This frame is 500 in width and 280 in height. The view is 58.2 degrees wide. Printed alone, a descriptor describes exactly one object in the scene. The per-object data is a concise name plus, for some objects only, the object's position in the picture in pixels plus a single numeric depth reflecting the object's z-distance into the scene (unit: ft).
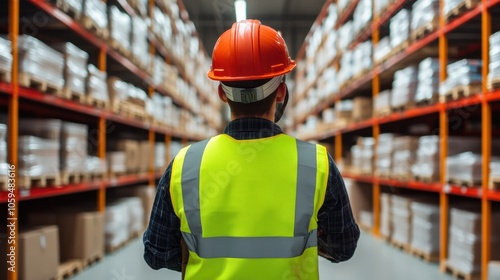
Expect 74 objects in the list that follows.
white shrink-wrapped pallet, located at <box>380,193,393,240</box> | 21.59
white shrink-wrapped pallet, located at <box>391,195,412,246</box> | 19.31
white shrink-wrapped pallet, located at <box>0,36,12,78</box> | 11.44
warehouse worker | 4.80
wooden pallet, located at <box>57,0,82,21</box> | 14.94
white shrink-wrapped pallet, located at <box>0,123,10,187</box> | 11.38
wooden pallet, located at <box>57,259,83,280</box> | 14.48
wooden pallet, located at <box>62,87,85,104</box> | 15.29
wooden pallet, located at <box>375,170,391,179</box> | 21.36
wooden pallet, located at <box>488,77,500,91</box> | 12.57
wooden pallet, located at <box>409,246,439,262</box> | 17.33
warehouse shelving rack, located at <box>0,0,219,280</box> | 11.89
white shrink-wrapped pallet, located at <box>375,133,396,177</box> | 21.22
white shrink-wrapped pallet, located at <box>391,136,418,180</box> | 19.05
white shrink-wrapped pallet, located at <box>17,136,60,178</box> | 12.87
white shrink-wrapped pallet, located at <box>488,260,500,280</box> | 11.41
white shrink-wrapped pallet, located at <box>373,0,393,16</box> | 21.65
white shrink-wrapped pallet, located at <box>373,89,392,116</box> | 21.83
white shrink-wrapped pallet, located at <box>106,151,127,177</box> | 20.30
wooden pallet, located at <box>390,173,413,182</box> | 18.95
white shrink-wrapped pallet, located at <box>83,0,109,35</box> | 16.83
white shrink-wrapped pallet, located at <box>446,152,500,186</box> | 14.24
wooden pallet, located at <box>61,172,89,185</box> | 15.15
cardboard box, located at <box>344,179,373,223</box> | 27.04
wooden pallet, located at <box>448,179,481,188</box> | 14.30
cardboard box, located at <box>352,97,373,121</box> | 26.71
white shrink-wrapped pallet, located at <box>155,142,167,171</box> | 28.16
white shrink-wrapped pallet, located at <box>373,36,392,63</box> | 22.11
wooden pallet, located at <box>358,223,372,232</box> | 25.32
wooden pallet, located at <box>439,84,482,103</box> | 14.33
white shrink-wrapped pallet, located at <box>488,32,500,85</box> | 12.56
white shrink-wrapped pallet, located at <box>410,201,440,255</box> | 17.33
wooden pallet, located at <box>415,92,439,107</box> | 17.35
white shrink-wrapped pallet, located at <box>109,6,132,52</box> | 19.80
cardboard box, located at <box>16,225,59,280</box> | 12.21
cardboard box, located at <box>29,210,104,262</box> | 16.15
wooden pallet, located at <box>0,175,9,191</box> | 11.38
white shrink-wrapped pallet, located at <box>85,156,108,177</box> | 17.33
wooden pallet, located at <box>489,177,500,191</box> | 12.79
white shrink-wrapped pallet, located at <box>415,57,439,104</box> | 17.35
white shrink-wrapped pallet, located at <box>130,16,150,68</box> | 22.84
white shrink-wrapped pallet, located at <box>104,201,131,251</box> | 19.19
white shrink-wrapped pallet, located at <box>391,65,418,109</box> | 19.16
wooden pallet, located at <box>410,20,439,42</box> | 17.12
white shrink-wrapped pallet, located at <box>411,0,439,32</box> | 17.11
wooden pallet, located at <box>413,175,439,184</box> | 17.06
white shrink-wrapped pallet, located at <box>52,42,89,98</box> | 15.51
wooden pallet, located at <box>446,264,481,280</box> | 14.06
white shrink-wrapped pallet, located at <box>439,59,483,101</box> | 14.42
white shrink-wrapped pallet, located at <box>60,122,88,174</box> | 15.47
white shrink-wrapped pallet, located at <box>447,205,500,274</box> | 13.96
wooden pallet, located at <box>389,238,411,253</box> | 19.33
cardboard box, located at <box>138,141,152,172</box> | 24.73
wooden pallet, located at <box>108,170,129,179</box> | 20.40
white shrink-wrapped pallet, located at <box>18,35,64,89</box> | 12.63
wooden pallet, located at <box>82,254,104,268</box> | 16.30
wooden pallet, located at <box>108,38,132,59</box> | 19.86
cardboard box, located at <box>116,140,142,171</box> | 22.50
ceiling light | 16.07
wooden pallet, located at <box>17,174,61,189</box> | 12.63
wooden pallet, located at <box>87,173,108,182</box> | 17.83
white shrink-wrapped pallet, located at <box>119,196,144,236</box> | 21.91
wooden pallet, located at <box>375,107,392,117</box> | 21.68
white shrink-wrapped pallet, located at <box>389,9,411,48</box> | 19.66
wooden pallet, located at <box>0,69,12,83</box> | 11.58
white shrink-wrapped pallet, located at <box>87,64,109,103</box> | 17.35
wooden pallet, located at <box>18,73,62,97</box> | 12.53
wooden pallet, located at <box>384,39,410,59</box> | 19.70
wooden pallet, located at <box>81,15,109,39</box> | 16.74
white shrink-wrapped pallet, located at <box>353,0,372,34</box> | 24.43
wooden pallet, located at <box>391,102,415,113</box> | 19.39
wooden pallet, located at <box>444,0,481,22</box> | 14.12
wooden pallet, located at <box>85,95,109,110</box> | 17.10
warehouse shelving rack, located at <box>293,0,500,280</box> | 13.10
